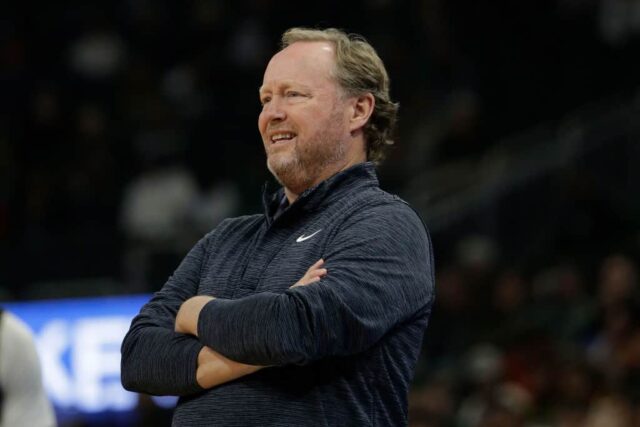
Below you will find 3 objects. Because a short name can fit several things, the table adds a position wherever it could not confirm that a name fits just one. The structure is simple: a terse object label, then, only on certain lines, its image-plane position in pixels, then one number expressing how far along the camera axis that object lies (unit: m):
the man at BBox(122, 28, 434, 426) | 6.33
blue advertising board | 21.98
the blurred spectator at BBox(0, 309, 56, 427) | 9.46
